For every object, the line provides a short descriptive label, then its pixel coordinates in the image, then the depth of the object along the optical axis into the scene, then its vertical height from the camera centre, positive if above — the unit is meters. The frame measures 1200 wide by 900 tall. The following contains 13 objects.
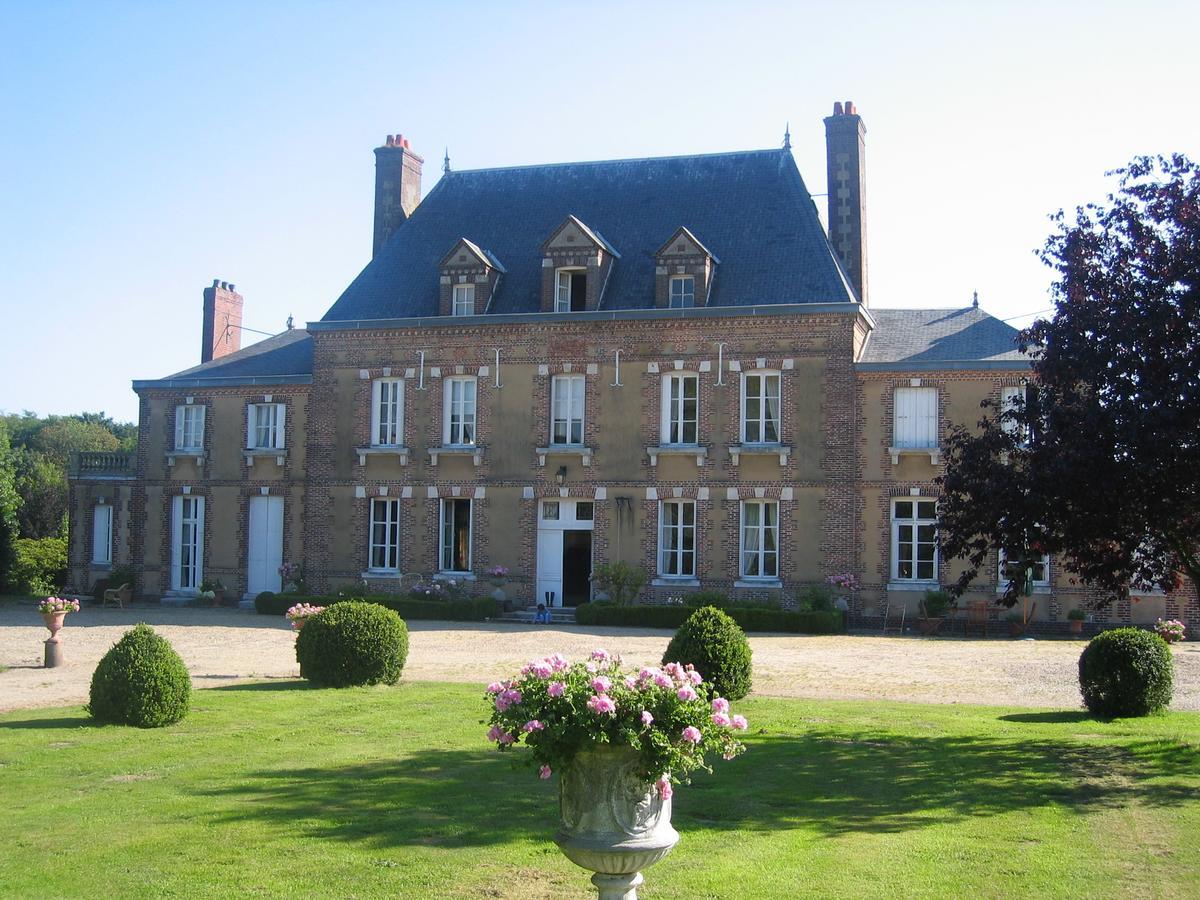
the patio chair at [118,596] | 32.59 -1.40
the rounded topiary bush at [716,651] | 15.00 -1.25
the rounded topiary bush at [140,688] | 13.09 -1.54
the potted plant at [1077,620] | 26.72 -1.46
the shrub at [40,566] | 38.22 -0.74
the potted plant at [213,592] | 32.19 -1.25
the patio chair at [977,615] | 26.70 -1.37
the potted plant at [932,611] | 26.80 -1.33
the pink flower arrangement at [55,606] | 18.78 -0.98
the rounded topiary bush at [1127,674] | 14.29 -1.41
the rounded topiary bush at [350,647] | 16.19 -1.34
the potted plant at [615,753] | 6.31 -1.06
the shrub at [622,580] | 28.75 -0.74
